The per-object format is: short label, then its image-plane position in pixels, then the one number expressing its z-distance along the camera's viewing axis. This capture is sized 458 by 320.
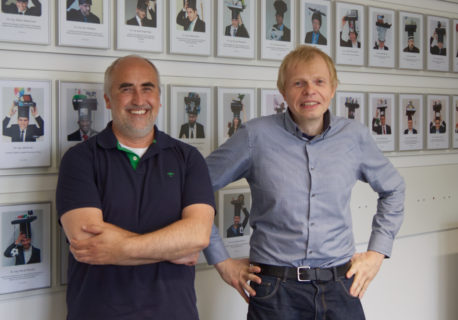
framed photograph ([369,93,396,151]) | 2.71
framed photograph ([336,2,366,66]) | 2.56
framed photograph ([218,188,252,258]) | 2.27
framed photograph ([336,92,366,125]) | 2.59
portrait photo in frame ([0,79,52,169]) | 1.80
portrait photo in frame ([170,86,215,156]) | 2.12
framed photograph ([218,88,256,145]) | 2.24
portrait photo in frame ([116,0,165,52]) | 1.98
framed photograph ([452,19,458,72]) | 2.96
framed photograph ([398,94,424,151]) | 2.80
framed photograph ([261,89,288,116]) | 2.36
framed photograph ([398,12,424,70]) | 2.77
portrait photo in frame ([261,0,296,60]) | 2.33
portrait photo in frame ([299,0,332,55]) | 2.45
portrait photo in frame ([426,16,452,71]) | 2.87
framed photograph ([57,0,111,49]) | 1.86
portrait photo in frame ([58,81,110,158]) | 1.90
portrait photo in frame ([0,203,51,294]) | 1.83
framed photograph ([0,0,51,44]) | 1.77
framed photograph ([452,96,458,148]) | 2.99
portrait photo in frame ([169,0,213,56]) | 2.10
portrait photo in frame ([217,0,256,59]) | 2.20
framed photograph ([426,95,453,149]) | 2.90
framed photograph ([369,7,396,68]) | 2.67
